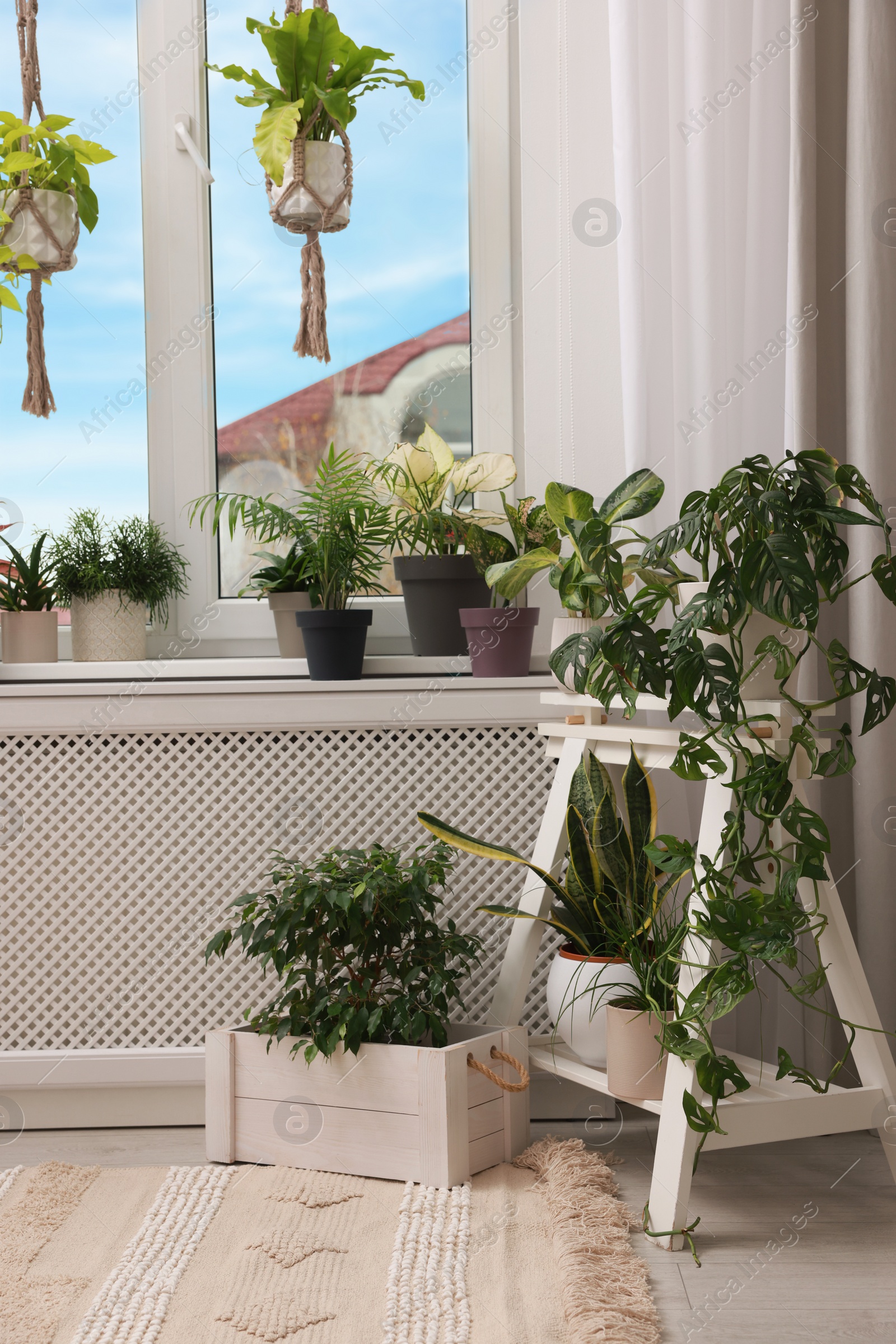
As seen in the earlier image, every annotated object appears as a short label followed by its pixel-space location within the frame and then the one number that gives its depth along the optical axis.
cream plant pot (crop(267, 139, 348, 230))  1.97
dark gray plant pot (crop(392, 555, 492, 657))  1.91
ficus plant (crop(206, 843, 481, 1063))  1.55
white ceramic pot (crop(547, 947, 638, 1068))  1.56
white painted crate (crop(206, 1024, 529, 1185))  1.51
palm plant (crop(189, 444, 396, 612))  1.92
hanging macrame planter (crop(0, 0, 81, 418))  2.00
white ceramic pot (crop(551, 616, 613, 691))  1.62
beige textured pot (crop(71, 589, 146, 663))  2.01
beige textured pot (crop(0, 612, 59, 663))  1.99
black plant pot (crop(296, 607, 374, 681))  1.82
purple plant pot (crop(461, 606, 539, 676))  1.82
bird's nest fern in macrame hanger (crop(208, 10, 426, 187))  1.93
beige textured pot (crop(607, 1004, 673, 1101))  1.46
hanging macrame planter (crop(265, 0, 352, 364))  1.97
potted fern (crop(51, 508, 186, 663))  2.00
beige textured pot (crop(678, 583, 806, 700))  1.43
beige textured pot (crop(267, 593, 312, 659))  1.97
